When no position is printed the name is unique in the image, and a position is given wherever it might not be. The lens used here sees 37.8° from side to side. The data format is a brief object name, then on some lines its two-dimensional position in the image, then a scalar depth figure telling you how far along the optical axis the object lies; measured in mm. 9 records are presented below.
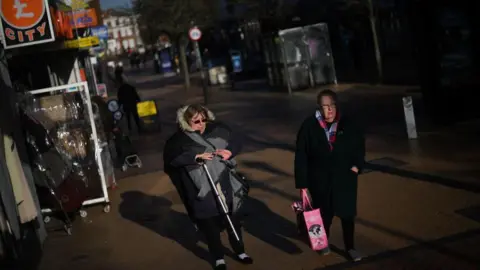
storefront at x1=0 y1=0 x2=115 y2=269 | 8166
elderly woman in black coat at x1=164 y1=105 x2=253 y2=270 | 6348
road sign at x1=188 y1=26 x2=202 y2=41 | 28375
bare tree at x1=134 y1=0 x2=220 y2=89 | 41406
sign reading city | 9383
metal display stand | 10266
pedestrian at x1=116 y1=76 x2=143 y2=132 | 18947
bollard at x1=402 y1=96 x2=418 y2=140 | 12188
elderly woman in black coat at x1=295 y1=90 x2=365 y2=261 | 6105
